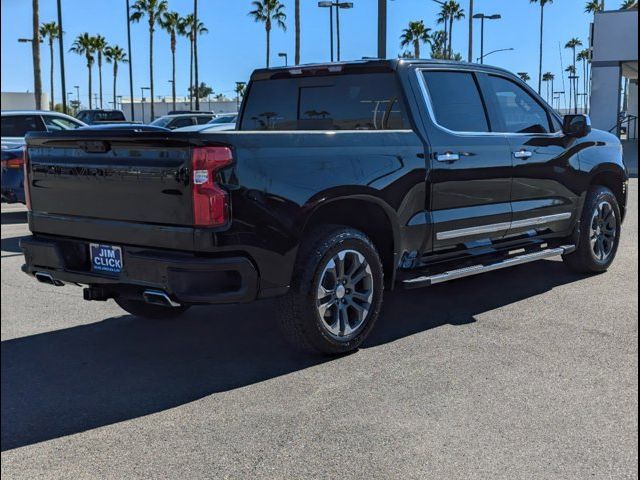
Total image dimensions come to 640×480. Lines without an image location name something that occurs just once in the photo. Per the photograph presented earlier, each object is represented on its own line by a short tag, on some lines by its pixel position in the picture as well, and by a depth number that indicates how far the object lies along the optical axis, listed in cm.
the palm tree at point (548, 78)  10425
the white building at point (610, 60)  3244
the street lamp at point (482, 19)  3941
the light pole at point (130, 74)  4544
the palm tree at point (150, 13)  6277
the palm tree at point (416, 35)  7100
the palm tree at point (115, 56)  8450
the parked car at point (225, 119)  2090
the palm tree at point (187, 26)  7056
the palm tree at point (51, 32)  7019
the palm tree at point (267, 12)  5697
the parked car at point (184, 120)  2211
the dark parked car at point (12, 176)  1083
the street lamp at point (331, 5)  2812
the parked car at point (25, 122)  1379
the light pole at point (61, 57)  2742
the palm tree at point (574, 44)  6938
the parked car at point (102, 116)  2870
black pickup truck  411
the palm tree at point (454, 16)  5315
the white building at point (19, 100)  8719
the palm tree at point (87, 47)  7556
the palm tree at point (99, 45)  7581
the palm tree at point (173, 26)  6700
